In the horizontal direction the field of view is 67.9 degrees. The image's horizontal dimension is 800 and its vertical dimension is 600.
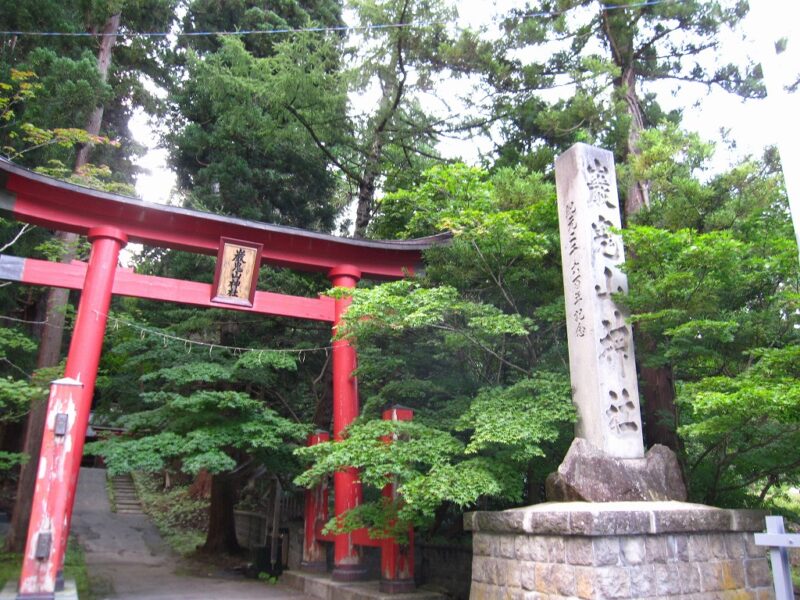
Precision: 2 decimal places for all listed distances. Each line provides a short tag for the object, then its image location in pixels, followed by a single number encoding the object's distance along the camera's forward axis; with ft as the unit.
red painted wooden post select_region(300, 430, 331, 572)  33.27
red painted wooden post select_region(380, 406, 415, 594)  26.03
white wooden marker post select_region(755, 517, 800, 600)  11.12
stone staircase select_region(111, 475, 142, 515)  66.74
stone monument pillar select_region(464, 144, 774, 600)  16.05
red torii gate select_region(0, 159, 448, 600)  24.67
